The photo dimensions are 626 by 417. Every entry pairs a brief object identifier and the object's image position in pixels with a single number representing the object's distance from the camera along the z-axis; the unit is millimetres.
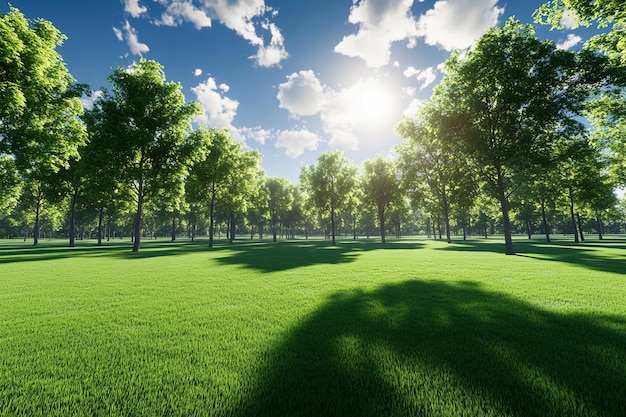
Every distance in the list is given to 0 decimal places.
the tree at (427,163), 26011
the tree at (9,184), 34375
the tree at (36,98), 16062
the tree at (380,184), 52375
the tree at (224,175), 38875
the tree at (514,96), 20016
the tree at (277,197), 68750
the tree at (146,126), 27047
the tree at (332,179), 47406
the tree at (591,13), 11594
